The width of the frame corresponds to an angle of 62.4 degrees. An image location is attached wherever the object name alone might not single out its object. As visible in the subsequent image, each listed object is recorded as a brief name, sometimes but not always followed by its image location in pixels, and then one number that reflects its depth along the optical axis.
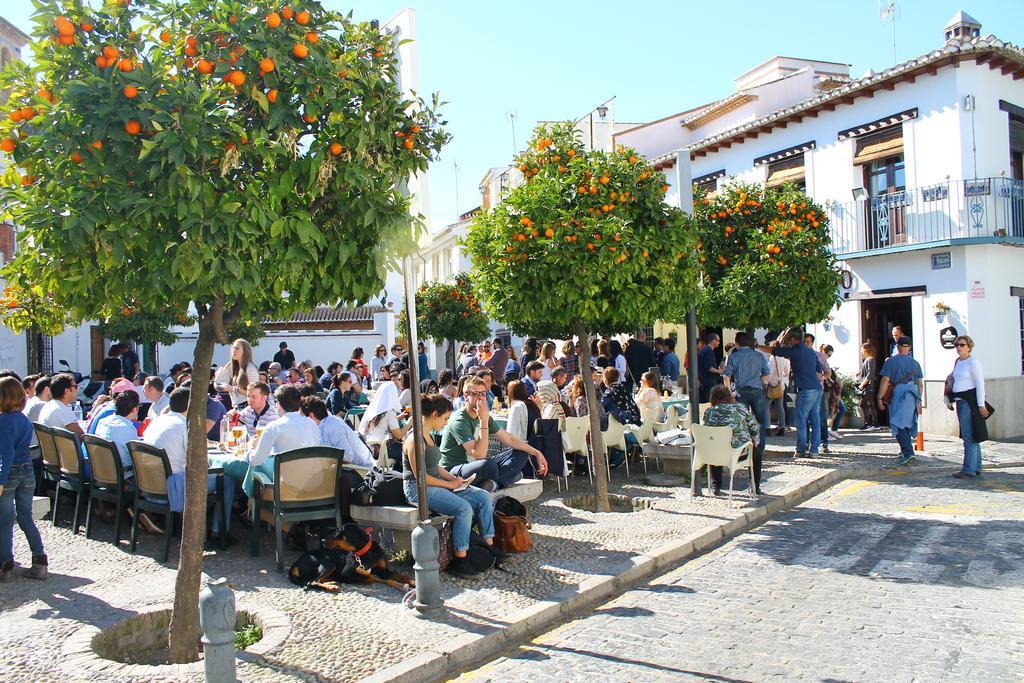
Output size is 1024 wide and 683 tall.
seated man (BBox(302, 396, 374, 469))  7.49
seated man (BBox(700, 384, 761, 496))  9.37
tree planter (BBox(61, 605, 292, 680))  4.57
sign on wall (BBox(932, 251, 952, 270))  15.86
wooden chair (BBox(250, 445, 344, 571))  6.54
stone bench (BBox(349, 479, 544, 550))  6.62
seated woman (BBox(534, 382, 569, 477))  9.84
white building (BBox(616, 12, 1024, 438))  15.56
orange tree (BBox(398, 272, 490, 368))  25.72
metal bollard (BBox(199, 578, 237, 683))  4.04
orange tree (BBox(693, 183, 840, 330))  12.17
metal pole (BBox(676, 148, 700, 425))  9.87
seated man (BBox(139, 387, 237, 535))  7.07
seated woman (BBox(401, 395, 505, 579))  6.57
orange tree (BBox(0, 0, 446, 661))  4.24
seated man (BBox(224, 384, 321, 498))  6.94
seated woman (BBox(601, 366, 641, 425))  11.14
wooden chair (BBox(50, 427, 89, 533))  7.89
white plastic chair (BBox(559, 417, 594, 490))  10.38
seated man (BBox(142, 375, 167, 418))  10.01
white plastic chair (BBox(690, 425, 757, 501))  9.26
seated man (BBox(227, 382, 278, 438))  9.11
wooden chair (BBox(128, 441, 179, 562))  7.02
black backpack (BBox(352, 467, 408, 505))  6.92
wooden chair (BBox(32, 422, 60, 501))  8.43
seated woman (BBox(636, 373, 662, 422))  11.55
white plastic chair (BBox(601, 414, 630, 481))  10.86
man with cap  12.19
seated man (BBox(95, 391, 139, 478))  7.86
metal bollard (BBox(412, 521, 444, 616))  5.56
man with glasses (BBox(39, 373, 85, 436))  8.39
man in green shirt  7.43
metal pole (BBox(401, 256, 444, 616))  5.56
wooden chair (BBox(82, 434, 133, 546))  7.41
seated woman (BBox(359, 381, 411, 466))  9.53
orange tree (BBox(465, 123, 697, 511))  8.06
